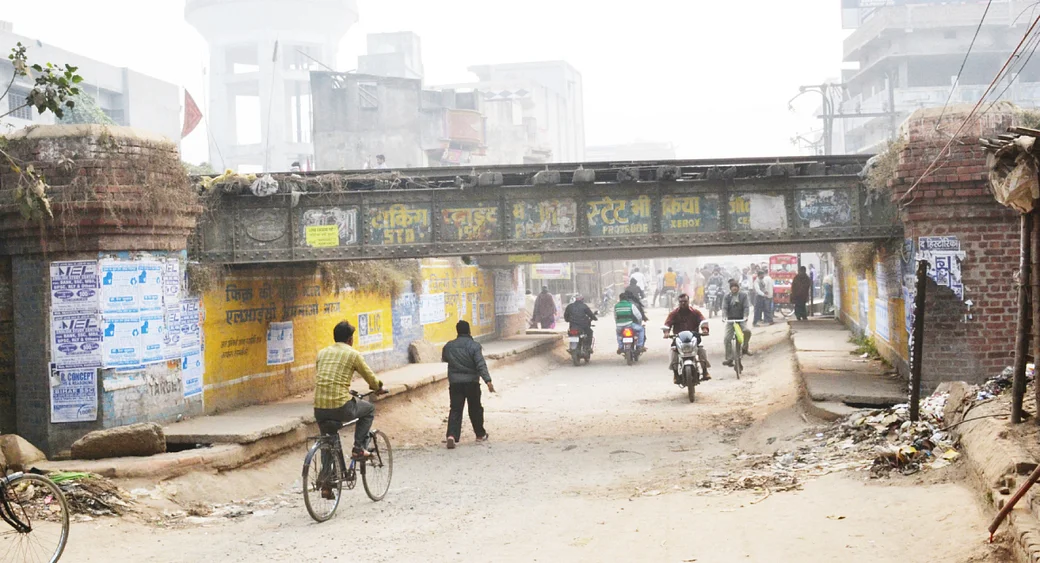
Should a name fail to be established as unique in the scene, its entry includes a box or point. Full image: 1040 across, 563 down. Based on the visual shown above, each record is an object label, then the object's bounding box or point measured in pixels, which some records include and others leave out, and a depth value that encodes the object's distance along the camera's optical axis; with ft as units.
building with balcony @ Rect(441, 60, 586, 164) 220.02
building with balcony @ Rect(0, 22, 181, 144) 133.49
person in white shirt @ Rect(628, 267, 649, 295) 119.24
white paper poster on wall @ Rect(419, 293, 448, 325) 72.23
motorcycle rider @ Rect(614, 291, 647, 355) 76.59
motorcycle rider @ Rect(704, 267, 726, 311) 124.26
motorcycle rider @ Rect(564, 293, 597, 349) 79.05
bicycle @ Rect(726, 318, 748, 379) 64.75
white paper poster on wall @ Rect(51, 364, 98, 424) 37.01
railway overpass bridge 44.52
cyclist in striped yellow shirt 29.94
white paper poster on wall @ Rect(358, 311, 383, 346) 60.18
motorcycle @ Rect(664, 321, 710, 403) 53.47
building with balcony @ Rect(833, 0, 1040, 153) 198.49
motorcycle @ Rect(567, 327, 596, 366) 81.51
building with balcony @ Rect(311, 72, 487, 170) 177.27
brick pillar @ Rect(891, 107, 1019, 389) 38.09
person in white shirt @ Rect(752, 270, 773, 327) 100.32
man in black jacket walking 42.11
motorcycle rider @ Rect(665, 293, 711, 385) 54.44
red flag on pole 133.39
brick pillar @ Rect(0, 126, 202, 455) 36.94
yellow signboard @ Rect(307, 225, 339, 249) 45.32
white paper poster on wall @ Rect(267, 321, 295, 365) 50.44
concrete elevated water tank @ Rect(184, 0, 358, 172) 245.45
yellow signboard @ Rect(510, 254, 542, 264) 75.71
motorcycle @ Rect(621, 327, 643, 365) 77.77
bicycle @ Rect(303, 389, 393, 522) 28.40
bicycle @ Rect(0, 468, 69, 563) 22.56
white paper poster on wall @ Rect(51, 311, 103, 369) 37.19
